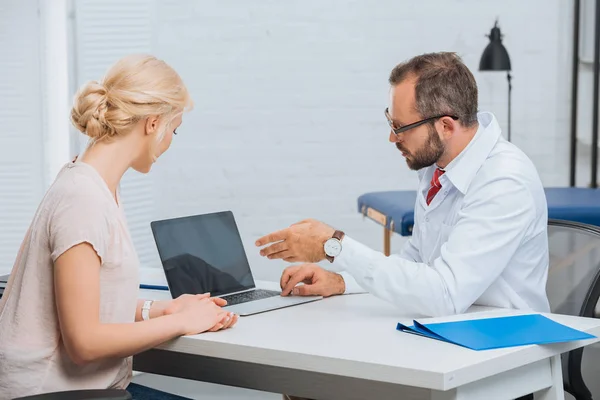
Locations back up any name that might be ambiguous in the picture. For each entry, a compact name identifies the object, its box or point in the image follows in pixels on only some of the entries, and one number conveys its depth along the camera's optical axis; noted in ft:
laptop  11.70
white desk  9.93
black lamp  19.70
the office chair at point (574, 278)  11.96
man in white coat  11.32
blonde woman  10.28
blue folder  10.32
